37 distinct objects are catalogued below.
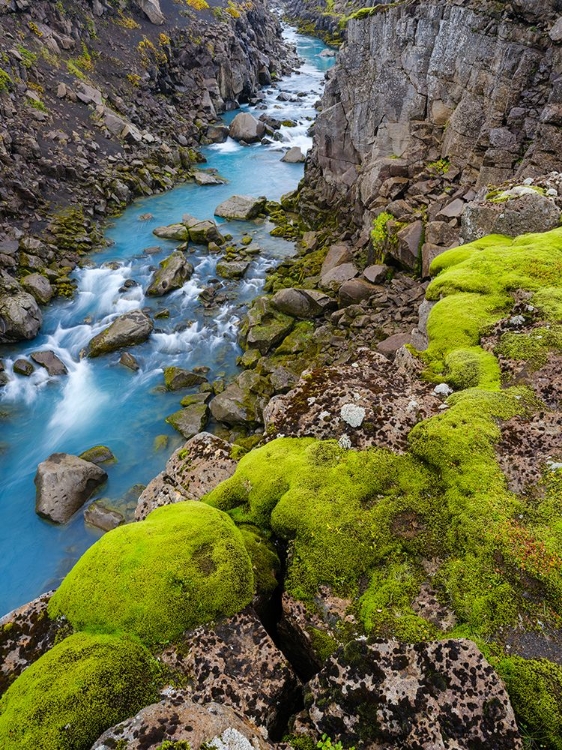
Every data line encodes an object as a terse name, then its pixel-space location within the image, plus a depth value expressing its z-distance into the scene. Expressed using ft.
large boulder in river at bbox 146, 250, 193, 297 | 83.35
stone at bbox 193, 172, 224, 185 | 125.47
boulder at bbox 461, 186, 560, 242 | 36.29
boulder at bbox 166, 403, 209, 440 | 57.93
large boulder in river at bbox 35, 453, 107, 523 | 49.21
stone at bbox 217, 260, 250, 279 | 87.37
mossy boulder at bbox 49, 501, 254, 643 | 15.11
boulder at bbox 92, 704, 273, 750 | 11.06
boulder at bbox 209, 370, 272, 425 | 56.95
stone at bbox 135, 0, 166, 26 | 162.50
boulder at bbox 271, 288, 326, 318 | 71.20
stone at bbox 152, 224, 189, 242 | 99.66
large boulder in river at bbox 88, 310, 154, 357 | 72.23
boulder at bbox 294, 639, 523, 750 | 11.55
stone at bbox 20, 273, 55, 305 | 79.30
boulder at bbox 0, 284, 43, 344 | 70.18
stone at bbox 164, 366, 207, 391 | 65.62
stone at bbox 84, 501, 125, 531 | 47.96
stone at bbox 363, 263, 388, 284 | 67.41
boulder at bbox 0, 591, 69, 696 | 15.07
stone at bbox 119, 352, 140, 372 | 69.72
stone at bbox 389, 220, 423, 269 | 63.21
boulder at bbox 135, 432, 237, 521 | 24.37
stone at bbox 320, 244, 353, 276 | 79.77
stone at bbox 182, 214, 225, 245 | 97.81
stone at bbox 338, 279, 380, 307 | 66.80
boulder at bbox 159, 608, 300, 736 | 13.79
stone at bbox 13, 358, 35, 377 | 67.00
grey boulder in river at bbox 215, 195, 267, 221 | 107.65
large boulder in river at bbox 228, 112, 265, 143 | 150.61
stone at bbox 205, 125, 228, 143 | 151.94
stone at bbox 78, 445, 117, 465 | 55.31
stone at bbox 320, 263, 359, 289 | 74.08
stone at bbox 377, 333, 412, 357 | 50.39
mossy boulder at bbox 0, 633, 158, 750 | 12.19
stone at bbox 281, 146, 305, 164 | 137.08
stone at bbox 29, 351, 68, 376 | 68.59
